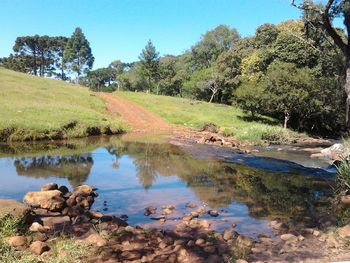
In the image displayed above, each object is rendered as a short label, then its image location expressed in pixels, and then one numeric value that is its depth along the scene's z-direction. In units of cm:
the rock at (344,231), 907
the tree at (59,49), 10025
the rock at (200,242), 859
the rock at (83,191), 1210
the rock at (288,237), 909
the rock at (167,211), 1120
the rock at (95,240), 824
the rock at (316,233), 945
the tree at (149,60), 6788
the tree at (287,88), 3753
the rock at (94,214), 1028
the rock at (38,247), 747
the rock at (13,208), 861
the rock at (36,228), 864
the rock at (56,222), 933
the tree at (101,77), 10312
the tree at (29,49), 9697
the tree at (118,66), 11126
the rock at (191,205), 1204
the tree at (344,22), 1367
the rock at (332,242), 859
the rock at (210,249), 822
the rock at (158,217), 1071
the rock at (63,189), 1219
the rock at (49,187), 1203
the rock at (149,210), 1113
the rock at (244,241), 858
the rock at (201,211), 1124
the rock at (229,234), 903
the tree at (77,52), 9350
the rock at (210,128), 3516
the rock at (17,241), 770
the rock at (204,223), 1000
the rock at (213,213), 1113
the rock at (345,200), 1196
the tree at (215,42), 8100
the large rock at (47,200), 1060
